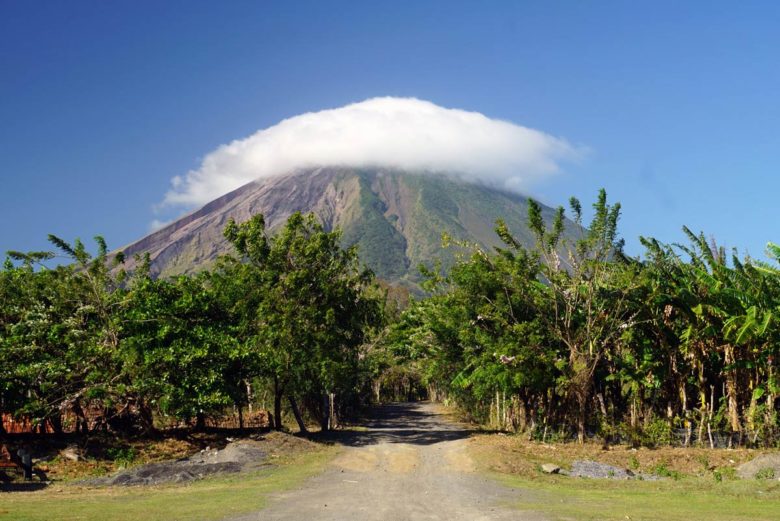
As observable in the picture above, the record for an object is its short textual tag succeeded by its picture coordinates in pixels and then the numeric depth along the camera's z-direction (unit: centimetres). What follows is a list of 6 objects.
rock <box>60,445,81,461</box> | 2114
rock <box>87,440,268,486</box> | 1822
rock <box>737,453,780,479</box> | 1838
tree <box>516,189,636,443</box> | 2270
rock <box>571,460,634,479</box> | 1980
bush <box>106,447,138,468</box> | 2145
